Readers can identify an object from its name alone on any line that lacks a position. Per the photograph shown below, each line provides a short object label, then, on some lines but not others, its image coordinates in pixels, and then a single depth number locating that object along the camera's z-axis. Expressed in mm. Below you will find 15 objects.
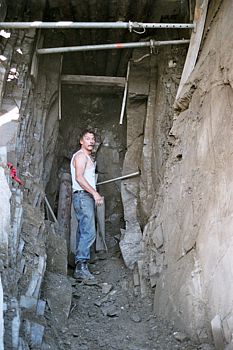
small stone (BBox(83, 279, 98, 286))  5266
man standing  5664
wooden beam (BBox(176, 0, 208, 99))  5043
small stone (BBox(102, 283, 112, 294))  5078
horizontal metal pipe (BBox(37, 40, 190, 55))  5672
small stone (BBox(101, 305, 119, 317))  4568
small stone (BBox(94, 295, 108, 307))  4795
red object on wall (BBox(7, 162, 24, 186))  4956
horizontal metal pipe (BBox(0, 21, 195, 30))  5215
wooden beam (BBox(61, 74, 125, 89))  6988
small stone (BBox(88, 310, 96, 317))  4562
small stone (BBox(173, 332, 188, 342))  3680
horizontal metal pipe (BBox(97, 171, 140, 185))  6619
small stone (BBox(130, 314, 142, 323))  4376
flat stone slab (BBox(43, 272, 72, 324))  4316
